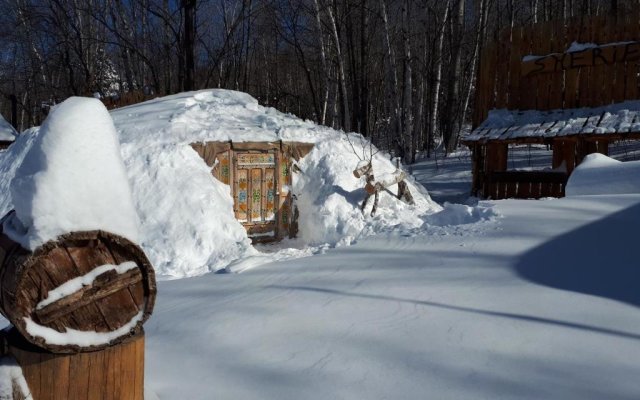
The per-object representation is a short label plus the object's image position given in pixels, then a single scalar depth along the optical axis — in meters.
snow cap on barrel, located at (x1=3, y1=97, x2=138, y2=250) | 1.41
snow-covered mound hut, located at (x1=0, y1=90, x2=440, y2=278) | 8.29
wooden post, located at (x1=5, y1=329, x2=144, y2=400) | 1.43
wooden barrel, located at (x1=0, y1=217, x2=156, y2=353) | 1.38
